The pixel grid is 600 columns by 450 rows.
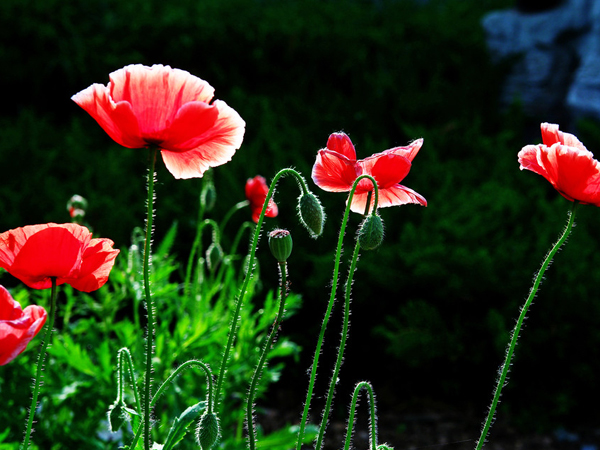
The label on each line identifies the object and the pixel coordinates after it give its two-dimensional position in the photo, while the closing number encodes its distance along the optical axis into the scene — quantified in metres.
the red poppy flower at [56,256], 0.90
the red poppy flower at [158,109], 0.90
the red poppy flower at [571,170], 0.92
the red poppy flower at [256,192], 1.19
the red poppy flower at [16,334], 0.83
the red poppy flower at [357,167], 0.93
